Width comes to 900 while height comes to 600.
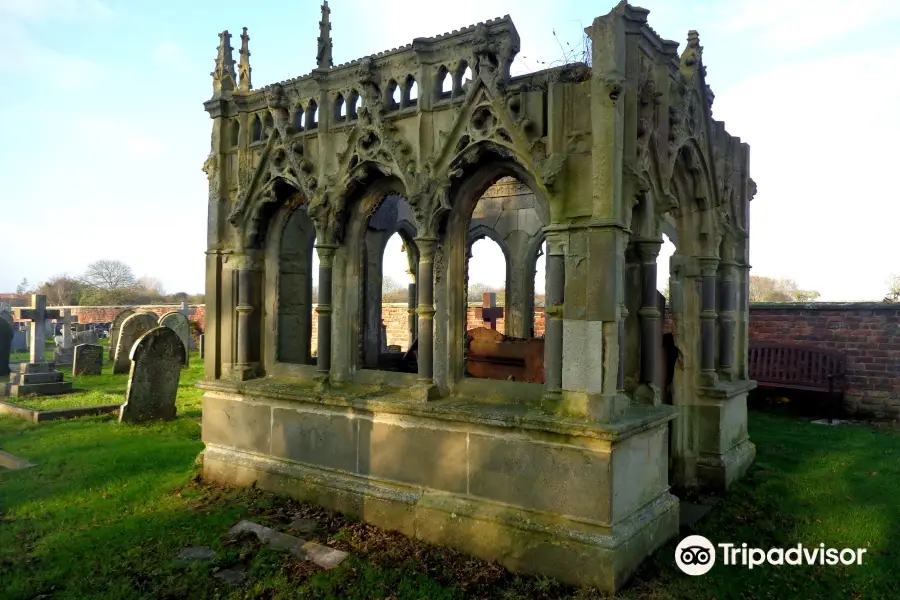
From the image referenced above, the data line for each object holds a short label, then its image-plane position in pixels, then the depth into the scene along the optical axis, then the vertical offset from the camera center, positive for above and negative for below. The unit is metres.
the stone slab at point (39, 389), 12.34 -1.82
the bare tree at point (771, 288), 39.29 +1.77
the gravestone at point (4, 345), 14.30 -1.02
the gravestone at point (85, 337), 22.50 -1.29
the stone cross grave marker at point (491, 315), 17.38 -0.25
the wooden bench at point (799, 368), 11.48 -1.21
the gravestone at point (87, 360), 16.09 -1.55
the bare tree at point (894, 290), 20.06 +0.72
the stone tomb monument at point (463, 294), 4.61 +0.13
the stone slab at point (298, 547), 4.82 -2.06
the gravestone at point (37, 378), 12.44 -1.61
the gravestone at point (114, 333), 19.56 -1.00
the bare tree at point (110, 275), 58.68 +2.96
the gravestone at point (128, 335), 16.41 -0.87
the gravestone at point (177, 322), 17.92 -0.54
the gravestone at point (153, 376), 10.04 -1.25
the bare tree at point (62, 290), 46.69 +1.15
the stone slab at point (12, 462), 7.41 -2.03
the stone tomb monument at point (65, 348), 19.00 -1.48
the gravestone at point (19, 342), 25.15 -1.66
